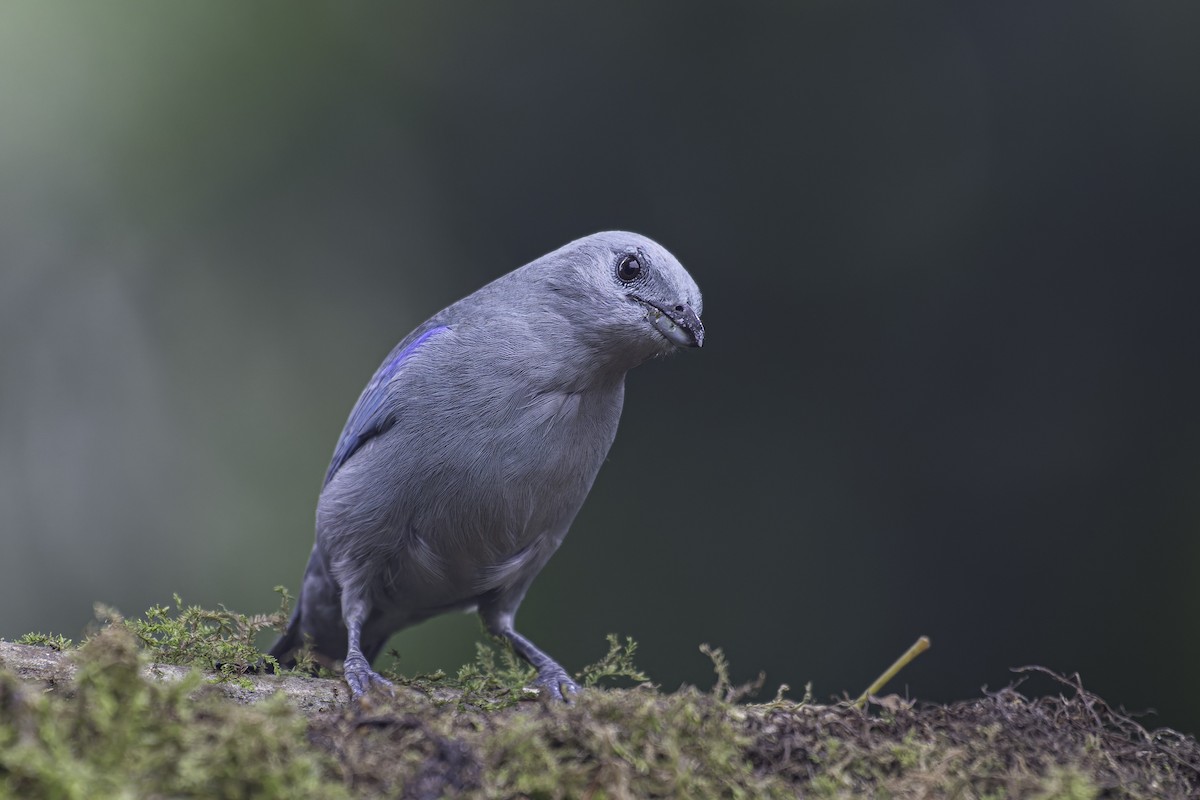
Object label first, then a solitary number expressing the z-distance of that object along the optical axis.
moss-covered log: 3.86
